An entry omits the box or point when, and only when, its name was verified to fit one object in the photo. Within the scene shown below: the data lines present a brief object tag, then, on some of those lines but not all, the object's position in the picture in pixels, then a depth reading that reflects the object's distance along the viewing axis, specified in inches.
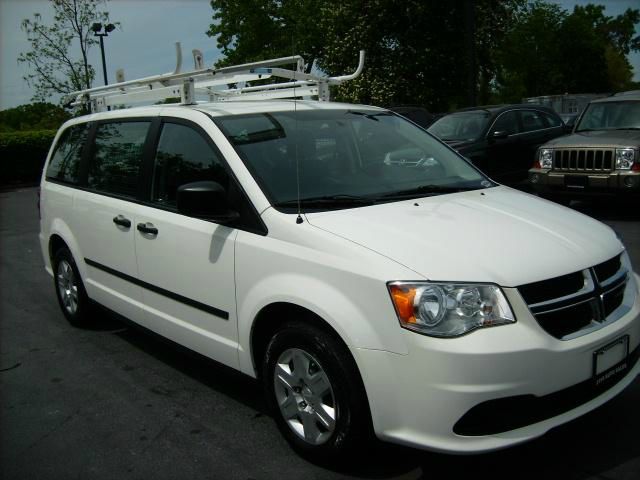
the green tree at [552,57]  2001.7
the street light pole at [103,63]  860.9
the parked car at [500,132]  428.5
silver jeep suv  335.6
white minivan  103.8
